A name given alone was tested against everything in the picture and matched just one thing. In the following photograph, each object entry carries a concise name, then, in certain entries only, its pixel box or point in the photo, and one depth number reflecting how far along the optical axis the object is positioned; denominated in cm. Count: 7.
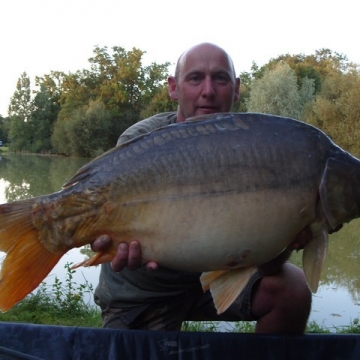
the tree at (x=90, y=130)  2692
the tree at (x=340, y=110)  1472
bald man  191
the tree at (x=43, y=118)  3450
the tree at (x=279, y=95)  1986
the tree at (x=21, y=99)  3612
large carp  131
